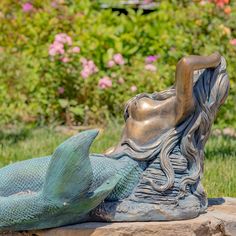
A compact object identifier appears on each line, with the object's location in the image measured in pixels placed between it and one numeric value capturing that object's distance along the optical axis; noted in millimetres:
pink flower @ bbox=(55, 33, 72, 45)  13820
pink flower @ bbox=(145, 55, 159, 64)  14546
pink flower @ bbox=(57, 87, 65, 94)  14089
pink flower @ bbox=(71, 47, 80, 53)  13845
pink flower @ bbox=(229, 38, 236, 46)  13465
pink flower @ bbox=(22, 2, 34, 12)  15509
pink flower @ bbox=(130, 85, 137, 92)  13854
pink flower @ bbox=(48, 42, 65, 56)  13649
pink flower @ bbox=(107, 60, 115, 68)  14126
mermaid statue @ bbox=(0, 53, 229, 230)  5741
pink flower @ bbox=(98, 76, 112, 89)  13722
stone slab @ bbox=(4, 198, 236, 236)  5778
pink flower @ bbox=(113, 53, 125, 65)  14126
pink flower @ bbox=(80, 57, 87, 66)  13930
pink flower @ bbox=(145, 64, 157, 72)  14151
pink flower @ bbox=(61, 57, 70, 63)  13829
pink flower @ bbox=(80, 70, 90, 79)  13747
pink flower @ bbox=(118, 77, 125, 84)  14138
